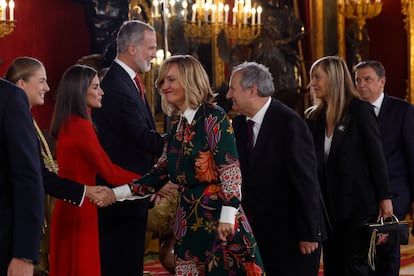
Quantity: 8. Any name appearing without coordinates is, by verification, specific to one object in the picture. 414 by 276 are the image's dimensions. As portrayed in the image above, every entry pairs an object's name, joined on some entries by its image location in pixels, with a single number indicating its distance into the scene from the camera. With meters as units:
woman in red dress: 9.28
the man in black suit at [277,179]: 8.60
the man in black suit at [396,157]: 10.98
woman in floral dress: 7.67
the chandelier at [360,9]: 19.57
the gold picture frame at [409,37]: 19.79
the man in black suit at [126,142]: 9.68
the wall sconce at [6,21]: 14.82
